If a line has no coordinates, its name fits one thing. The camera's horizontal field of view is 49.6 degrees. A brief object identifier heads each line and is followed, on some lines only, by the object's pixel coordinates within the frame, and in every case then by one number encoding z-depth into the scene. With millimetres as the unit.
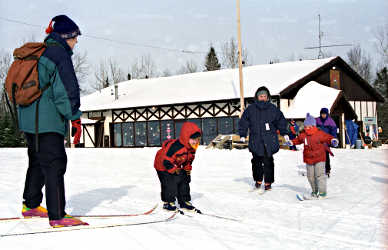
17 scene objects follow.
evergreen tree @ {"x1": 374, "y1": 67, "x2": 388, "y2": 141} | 44456
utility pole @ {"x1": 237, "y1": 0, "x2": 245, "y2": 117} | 21469
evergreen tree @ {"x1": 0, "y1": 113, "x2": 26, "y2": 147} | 33062
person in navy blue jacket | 7039
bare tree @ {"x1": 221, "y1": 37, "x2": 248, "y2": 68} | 52719
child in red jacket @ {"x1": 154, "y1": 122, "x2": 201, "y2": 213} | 5062
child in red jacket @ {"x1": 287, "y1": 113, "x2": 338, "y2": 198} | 6527
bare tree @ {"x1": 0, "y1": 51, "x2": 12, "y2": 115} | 45012
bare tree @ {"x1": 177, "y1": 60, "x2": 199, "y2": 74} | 63844
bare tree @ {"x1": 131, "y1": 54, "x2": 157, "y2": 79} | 61188
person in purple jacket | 9102
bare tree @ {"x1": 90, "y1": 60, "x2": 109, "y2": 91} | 57184
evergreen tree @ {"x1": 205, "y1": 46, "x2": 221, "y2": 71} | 61950
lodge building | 24812
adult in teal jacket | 3689
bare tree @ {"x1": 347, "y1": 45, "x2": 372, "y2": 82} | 55656
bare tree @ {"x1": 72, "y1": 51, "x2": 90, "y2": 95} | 48969
